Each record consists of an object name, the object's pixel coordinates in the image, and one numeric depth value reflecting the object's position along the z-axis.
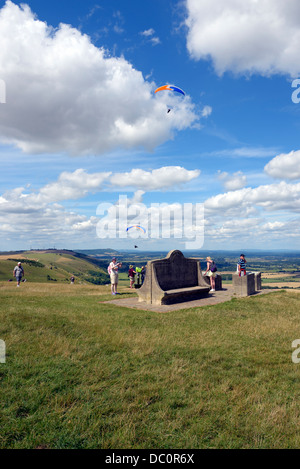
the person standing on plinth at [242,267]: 17.18
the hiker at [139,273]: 19.38
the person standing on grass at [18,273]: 21.25
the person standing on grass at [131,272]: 21.35
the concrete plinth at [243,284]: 16.86
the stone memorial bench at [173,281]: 14.45
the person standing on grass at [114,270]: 17.11
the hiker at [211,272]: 17.77
